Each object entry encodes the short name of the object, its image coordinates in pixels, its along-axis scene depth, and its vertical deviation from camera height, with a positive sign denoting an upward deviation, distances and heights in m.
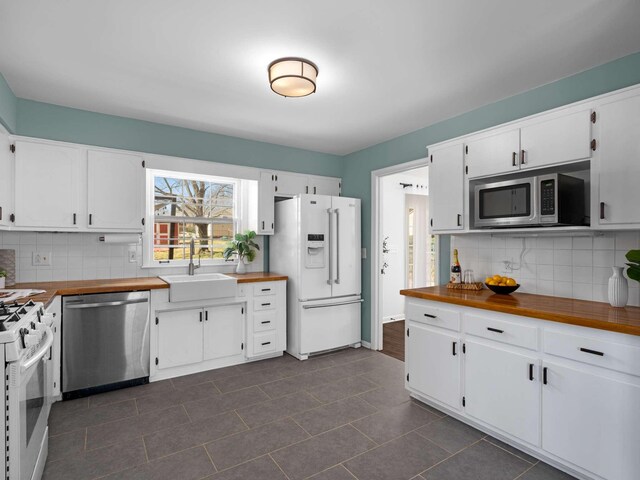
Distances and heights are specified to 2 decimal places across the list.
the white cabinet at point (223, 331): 3.51 -0.92
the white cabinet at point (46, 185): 2.91 +0.50
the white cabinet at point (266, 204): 4.19 +0.46
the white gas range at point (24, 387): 1.48 -0.68
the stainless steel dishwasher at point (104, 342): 2.87 -0.86
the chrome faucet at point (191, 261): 3.82 -0.22
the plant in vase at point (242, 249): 4.11 -0.09
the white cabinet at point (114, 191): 3.20 +0.49
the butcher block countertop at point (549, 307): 1.83 -0.42
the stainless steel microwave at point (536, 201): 2.25 +0.27
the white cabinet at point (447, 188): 2.97 +0.47
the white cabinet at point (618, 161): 2.05 +0.49
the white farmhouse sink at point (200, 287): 3.25 -0.44
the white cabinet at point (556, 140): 2.26 +0.70
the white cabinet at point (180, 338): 3.28 -0.92
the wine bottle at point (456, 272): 3.11 -0.28
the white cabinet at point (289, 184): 4.32 +0.74
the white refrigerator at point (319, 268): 3.94 -0.31
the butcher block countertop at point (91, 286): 2.76 -0.38
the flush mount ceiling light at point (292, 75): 2.34 +1.14
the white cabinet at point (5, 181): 2.70 +0.50
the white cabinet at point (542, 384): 1.76 -0.87
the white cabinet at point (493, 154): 2.62 +0.69
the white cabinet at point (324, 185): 4.62 +0.77
